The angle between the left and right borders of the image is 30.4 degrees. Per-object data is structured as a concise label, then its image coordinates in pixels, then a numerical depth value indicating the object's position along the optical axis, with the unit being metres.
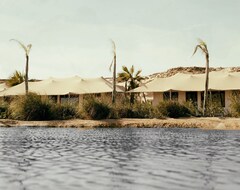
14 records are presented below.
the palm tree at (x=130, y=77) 36.62
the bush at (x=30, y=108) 23.86
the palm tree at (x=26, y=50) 30.36
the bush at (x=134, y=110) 24.30
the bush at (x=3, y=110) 25.67
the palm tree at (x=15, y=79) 39.91
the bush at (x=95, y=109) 23.31
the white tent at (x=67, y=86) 32.31
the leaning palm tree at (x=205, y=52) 26.22
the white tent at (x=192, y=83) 29.62
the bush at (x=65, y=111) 24.45
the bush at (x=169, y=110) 23.98
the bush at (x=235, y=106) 23.69
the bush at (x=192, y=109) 24.92
